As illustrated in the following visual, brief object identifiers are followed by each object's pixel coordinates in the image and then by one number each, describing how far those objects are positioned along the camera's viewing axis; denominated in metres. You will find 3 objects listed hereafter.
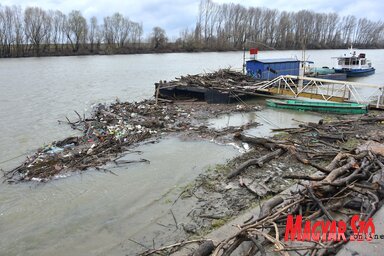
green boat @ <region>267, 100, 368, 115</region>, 16.56
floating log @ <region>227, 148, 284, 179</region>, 8.92
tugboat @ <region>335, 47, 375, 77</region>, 37.31
